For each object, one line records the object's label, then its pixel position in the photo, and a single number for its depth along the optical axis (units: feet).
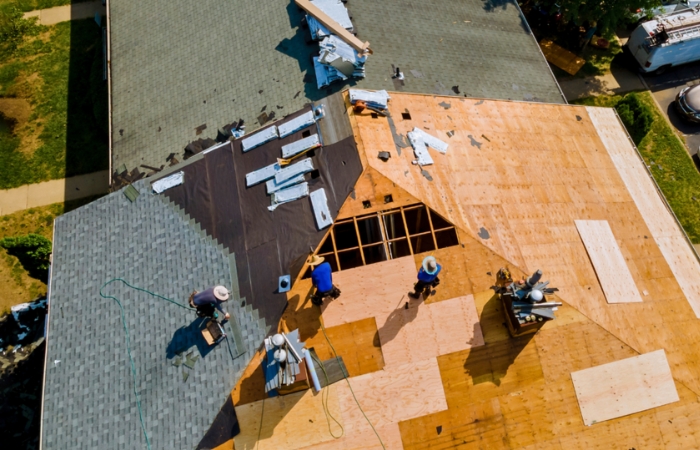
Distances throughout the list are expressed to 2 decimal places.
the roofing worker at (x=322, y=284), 42.06
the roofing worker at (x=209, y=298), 43.55
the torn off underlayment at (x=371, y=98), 55.83
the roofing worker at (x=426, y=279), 40.91
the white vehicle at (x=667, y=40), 86.38
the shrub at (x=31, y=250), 63.05
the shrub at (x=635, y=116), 76.84
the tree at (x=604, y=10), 81.76
